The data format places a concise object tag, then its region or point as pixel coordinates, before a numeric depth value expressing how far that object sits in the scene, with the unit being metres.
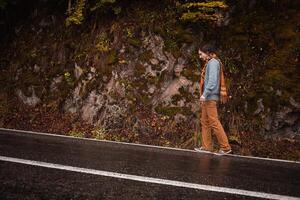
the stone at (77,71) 10.15
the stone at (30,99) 10.29
